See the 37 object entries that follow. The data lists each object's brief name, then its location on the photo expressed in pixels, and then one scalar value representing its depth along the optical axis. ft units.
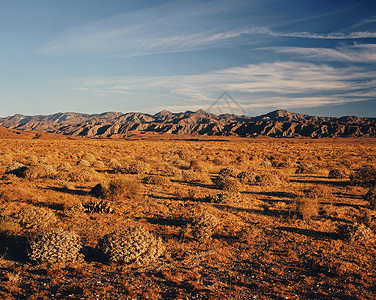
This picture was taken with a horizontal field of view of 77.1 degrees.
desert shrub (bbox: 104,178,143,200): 47.37
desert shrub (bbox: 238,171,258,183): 66.52
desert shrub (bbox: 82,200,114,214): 39.52
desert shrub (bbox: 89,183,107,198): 48.32
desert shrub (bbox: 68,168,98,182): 60.51
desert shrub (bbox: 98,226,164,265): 24.25
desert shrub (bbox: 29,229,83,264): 23.50
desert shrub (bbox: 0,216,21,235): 28.84
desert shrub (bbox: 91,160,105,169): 82.38
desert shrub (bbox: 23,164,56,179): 60.29
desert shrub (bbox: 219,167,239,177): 73.06
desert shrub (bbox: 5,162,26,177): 63.98
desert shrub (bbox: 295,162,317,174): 83.97
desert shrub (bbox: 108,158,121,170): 77.55
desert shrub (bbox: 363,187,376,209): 46.62
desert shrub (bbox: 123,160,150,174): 73.46
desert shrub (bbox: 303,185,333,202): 52.95
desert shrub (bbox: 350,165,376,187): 64.39
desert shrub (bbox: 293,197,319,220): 40.39
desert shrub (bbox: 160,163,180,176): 73.58
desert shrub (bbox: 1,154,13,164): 85.06
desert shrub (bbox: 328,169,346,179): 74.77
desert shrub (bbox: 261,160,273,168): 93.26
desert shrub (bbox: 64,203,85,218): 36.66
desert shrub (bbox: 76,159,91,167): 84.75
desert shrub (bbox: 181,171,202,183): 66.93
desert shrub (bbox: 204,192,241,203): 47.66
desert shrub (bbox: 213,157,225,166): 101.28
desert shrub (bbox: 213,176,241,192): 57.90
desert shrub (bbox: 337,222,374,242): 31.74
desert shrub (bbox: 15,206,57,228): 32.04
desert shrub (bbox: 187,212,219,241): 31.27
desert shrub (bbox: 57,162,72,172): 73.70
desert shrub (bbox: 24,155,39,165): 84.12
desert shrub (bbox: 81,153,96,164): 98.54
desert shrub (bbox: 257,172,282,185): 64.95
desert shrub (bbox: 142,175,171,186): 61.72
